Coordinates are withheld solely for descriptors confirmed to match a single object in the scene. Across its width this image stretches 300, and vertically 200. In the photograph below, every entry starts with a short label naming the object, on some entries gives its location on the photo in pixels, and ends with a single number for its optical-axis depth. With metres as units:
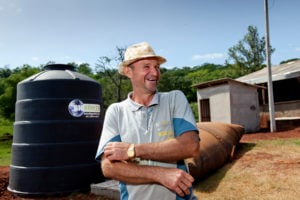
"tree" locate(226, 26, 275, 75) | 38.31
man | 2.28
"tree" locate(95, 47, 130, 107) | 40.66
